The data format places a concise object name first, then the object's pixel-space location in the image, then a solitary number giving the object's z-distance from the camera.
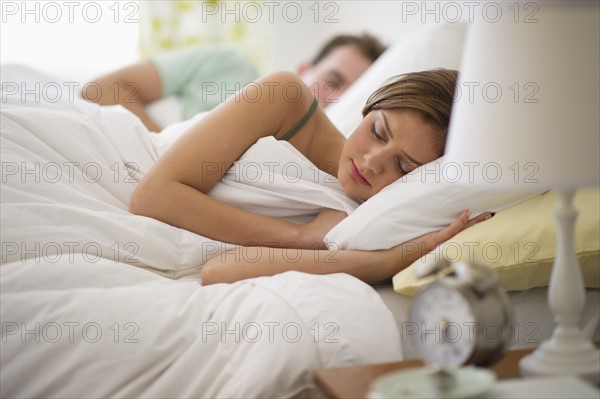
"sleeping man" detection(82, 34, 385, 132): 2.90
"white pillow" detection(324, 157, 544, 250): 1.61
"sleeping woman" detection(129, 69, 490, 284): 1.61
